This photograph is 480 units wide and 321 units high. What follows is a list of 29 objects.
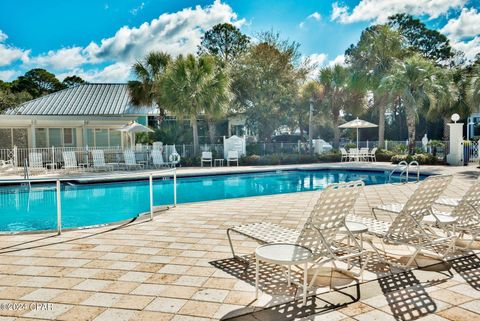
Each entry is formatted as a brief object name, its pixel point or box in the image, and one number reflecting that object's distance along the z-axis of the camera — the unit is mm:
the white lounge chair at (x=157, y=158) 17781
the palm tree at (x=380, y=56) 20234
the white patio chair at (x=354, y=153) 19819
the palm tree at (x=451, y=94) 18625
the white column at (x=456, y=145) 16281
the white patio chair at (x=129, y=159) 17406
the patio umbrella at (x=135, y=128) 17456
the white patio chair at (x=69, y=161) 16094
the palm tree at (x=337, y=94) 22234
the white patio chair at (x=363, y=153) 19880
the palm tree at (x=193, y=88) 18172
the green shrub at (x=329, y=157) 20609
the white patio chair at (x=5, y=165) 15156
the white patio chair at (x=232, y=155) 19078
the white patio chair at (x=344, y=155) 20203
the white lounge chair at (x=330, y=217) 3033
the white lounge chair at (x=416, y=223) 3623
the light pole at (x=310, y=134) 20241
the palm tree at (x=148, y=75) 20438
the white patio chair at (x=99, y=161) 16781
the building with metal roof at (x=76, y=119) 18266
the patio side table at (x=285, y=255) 2834
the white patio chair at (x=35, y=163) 15238
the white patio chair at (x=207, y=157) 18875
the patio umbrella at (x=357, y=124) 19625
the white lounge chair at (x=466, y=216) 4078
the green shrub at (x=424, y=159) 17395
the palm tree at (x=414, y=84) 17750
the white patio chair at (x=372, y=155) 20078
